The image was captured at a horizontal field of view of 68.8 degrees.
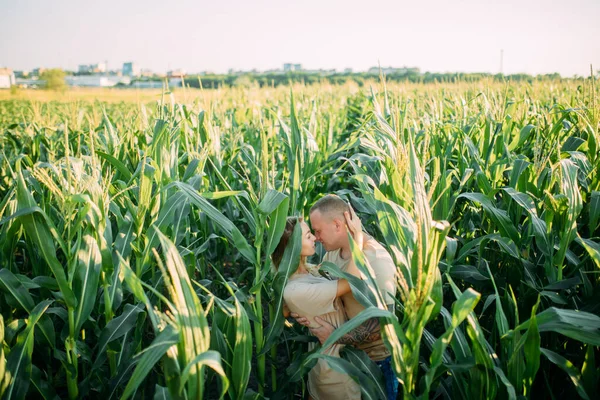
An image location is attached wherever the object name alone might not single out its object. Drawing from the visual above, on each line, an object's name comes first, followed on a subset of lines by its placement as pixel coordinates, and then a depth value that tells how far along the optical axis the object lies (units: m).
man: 2.21
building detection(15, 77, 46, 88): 55.32
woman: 2.18
